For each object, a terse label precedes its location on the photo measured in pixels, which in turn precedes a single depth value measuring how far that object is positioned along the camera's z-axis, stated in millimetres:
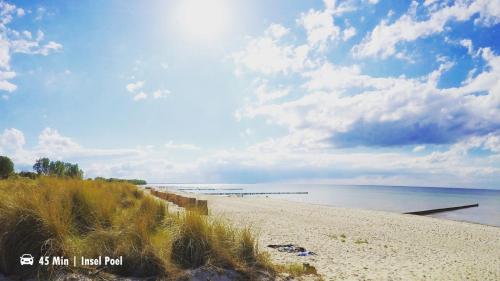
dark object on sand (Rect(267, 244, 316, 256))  9266
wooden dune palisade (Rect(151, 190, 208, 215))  20642
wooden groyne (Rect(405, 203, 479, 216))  35919
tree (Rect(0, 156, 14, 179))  49900
